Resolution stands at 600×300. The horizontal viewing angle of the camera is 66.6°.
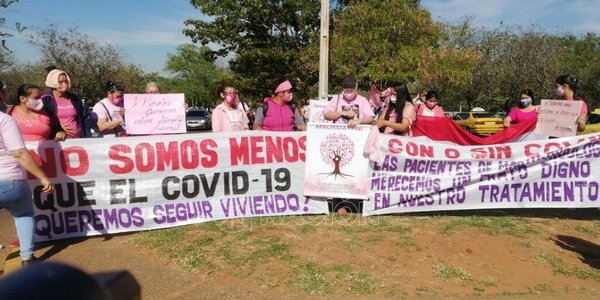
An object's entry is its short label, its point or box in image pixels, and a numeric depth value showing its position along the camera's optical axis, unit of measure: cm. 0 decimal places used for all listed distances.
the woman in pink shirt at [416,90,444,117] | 691
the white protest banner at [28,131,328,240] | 525
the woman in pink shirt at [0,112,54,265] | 408
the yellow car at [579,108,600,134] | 1728
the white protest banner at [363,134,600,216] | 604
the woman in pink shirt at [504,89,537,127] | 693
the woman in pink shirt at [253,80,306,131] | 625
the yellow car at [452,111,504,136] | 2398
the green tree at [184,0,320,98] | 2389
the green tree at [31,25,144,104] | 3092
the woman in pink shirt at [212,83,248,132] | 644
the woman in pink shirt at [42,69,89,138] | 563
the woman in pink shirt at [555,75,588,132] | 638
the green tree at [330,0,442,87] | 1891
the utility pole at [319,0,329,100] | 1088
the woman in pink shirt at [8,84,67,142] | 486
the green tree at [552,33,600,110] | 4125
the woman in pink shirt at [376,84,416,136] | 623
